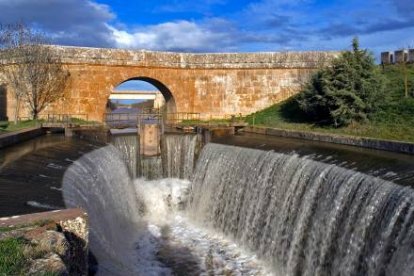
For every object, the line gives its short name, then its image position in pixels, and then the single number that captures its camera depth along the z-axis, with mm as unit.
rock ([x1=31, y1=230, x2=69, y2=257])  4406
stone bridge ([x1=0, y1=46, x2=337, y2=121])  23688
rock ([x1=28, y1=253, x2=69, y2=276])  3881
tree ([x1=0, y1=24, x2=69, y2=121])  21625
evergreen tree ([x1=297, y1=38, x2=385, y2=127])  16984
